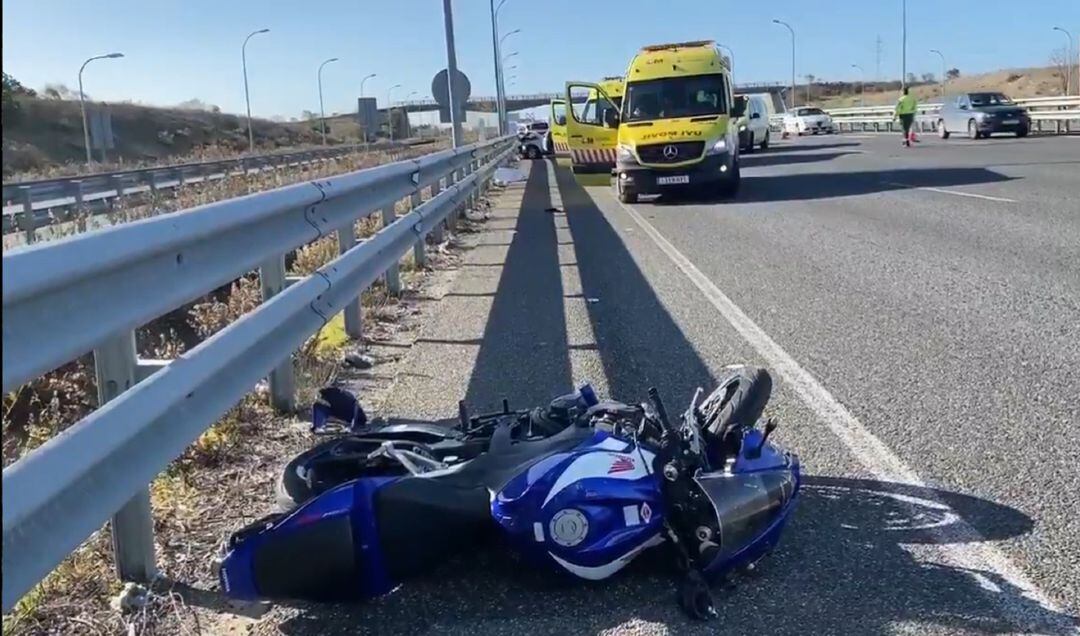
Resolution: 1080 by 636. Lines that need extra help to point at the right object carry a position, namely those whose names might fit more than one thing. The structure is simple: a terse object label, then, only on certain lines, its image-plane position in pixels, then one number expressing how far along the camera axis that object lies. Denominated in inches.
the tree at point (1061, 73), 3797.0
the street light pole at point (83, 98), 1503.1
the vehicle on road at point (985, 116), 1480.1
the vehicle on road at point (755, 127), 1493.2
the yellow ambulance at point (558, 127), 1198.3
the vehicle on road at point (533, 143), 2070.6
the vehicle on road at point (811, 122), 2251.5
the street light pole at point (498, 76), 1507.1
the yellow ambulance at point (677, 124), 735.1
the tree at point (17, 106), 1787.6
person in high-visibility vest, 1332.4
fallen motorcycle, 118.5
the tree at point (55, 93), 2935.5
